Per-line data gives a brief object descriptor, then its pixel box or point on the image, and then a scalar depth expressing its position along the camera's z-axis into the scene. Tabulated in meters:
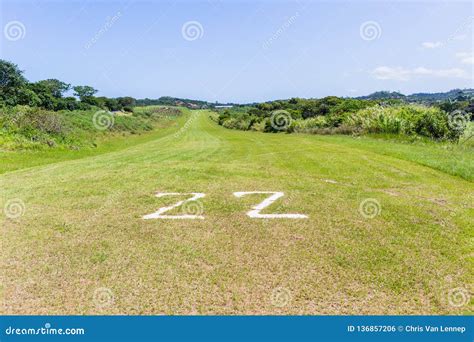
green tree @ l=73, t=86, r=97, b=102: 99.50
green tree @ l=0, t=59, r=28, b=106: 62.28
